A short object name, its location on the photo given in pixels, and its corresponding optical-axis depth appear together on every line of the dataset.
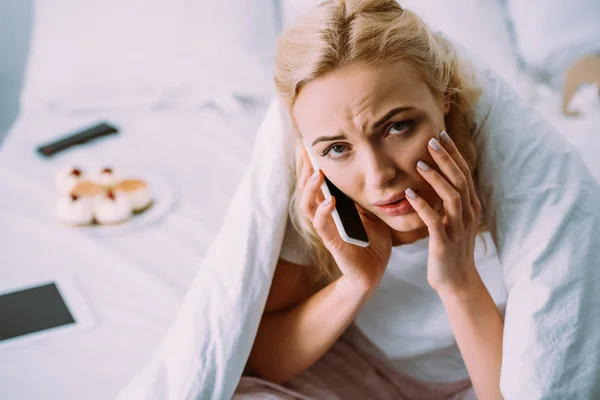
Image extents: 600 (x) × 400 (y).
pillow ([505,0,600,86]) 1.88
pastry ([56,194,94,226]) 1.49
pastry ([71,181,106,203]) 1.54
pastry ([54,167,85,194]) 1.60
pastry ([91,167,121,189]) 1.60
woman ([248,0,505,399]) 0.83
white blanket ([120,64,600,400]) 0.80
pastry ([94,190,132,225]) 1.50
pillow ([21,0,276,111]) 2.06
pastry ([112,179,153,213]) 1.54
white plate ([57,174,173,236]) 1.48
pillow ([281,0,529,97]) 1.95
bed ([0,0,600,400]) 1.14
